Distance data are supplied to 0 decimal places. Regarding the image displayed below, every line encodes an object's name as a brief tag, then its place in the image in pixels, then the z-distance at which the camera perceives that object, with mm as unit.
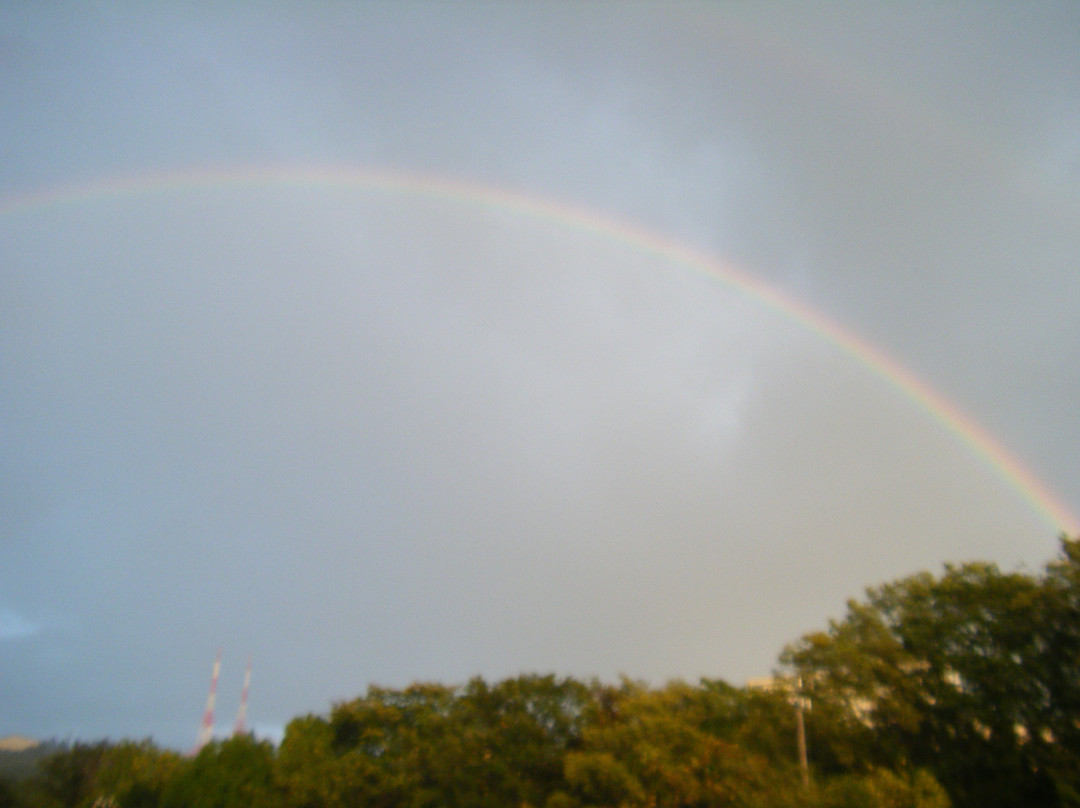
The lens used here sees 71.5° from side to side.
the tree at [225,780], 39469
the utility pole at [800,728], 30703
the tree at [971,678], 32031
